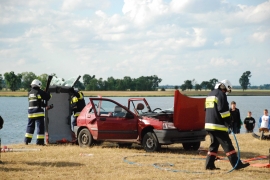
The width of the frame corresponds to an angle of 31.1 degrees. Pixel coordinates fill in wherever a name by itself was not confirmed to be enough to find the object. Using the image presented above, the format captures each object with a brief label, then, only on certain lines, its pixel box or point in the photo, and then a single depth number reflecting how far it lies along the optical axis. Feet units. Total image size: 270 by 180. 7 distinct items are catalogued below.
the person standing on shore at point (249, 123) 77.97
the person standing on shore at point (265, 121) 69.56
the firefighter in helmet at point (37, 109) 53.98
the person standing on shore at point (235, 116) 69.82
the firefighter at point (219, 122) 36.01
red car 46.60
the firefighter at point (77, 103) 56.58
